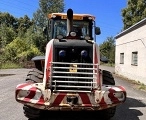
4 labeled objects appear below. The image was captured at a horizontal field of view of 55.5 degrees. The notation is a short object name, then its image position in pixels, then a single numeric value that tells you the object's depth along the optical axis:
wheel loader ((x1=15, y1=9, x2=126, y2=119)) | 3.14
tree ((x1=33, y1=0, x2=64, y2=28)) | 27.35
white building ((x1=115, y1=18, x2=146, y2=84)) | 8.76
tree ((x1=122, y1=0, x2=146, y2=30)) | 21.47
